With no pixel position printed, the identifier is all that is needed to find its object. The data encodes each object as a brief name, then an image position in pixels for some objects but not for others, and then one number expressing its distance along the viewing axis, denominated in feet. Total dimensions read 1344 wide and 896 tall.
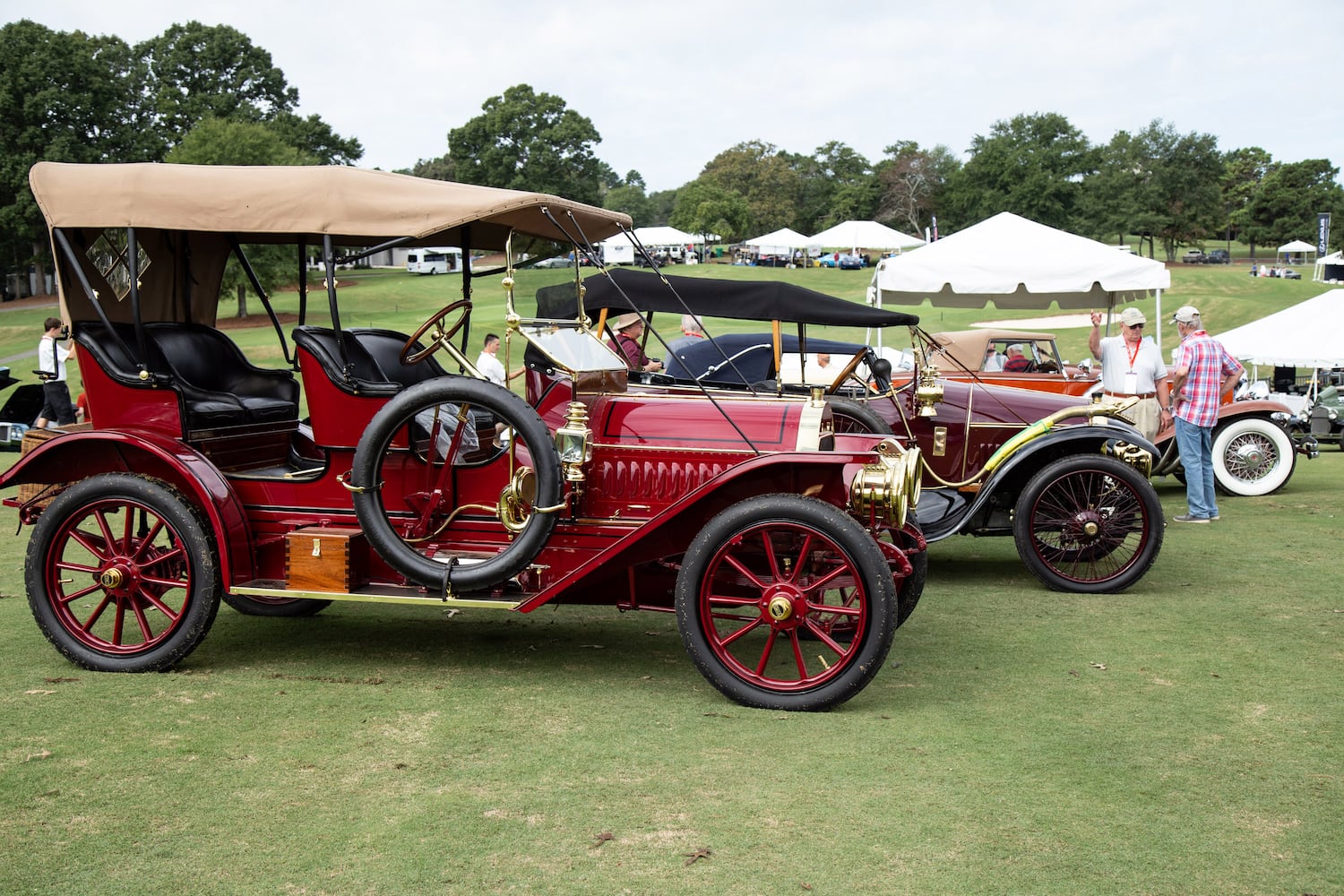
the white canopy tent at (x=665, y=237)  165.89
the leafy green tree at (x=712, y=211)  219.00
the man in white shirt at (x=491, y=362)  28.76
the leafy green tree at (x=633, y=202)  319.06
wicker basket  17.49
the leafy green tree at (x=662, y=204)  387.14
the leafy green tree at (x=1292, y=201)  234.38
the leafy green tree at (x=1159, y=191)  201.16
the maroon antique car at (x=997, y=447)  23.18
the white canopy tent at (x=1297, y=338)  43.83
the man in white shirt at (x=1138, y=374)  32.48
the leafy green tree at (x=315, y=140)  183.93
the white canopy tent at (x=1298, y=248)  209.97
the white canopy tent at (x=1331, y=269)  125.27
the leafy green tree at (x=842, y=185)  253.24
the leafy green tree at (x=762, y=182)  260.42
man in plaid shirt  29.01
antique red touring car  15.21
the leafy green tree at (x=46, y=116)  144.46
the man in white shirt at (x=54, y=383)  43.47
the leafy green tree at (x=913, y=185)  248.52
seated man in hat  26.81
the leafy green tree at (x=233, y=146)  125.08
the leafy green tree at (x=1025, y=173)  208.33
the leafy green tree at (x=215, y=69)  193.98
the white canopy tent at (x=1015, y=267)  39.19
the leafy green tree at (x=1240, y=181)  256.52
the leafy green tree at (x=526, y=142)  225.97
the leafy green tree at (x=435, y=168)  280.55
